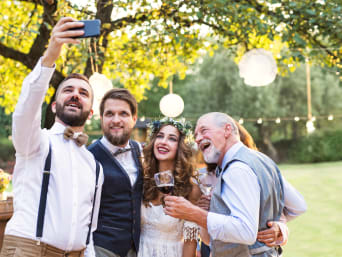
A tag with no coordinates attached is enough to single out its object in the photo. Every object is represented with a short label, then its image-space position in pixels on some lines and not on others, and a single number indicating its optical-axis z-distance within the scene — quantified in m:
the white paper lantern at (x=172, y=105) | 6.61
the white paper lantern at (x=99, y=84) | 5.02
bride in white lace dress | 3.05
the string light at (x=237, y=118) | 28.30
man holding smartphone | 1.91
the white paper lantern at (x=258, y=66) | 5.06
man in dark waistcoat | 2.80
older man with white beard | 2.10
